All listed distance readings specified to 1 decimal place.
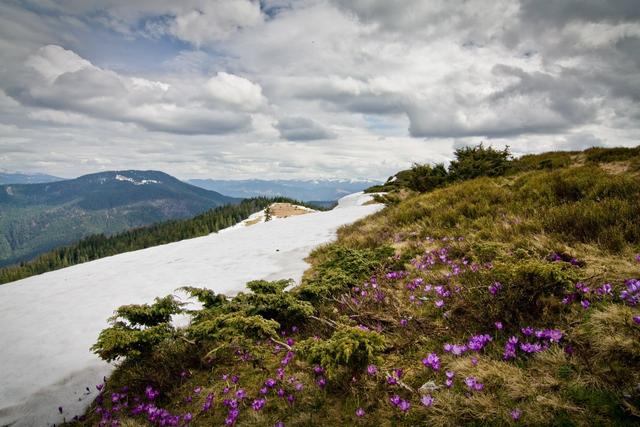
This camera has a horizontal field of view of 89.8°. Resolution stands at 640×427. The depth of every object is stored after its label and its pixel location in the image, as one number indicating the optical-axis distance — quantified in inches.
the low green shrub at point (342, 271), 196.9
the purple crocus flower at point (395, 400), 101.1
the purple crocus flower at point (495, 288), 144.9
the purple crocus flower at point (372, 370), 117.2
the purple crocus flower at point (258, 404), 116.6
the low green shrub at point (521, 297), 127.6
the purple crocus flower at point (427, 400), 93.7
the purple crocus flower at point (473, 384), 93.8
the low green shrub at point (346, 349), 104.1
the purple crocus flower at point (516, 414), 81.8
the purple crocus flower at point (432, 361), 111.7
